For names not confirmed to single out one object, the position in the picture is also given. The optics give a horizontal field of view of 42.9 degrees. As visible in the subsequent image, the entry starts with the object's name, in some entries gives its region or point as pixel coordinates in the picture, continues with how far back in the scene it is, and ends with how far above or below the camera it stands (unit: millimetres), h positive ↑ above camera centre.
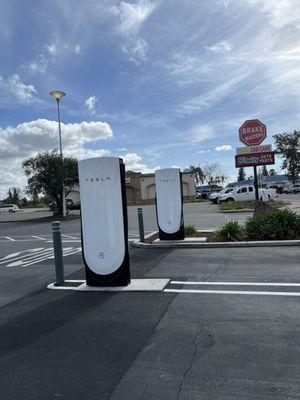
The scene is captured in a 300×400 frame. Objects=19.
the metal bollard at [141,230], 12206 -994
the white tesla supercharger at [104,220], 6500 -325
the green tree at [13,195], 95812 +2977
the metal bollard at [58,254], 7082 -922
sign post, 14055 +1891
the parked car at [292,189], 68294 +51
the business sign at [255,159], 14125 +1219
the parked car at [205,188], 80188 +1563
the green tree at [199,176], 104750 +5286
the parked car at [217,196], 41294 -183
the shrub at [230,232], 11031 -1147
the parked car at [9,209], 61719 -175
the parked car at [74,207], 45819 -442
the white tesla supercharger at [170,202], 11773 -140
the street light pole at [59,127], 27750 +5896
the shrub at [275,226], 10734 -1024
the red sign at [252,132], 14038 +2200
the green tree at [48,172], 30453 +2612
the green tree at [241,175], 114825 +5317
